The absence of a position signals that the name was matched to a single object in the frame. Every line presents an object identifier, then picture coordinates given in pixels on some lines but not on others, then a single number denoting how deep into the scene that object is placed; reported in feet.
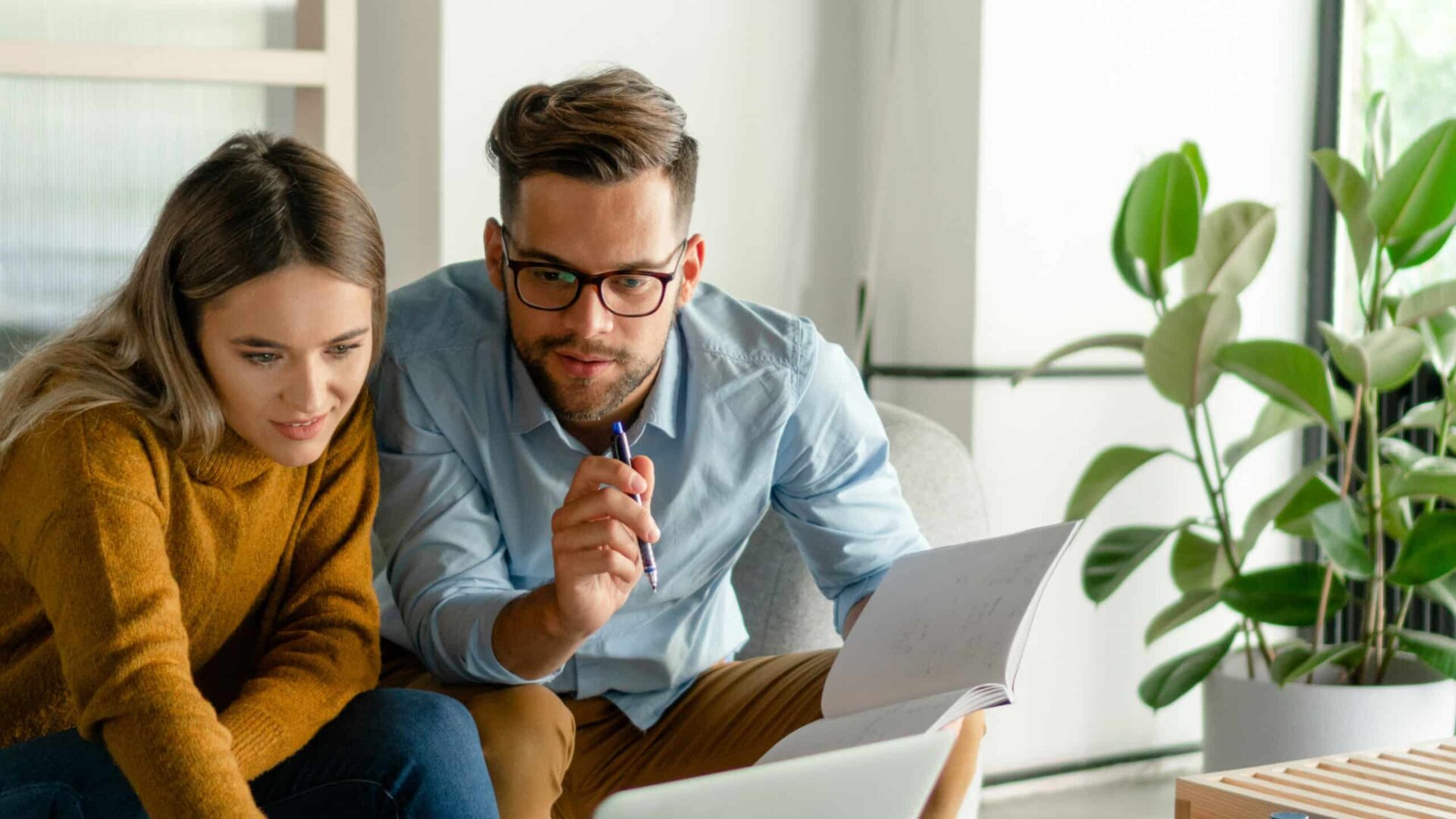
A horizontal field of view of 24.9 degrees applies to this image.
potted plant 11.04
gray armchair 9.71
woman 7.69
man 8.51
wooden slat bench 8.12
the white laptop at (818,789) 6.95
